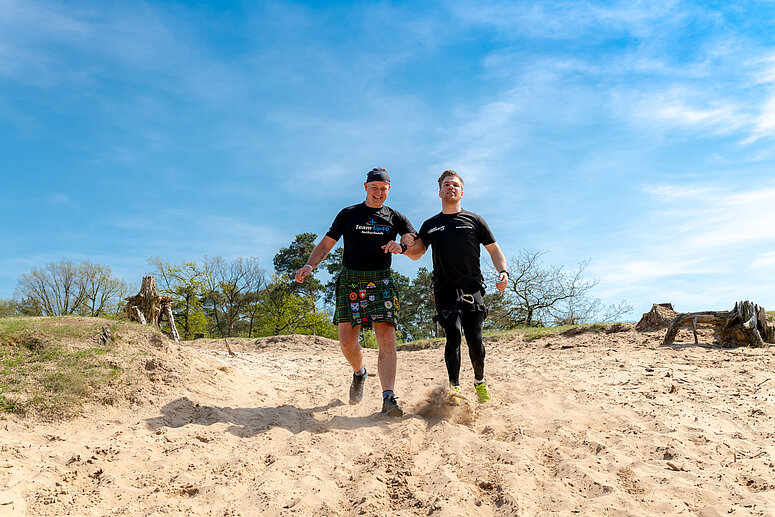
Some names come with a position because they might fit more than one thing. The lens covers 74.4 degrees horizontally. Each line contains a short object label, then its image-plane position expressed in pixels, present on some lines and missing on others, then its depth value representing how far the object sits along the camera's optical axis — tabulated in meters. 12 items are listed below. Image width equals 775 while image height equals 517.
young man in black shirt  5.20
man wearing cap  5.24
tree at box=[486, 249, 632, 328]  24.86
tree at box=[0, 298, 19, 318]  30.65
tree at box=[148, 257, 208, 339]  30.36
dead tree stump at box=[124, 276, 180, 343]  9.30
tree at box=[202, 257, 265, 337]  34.06
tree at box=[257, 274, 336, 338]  32.25
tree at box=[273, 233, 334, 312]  35.69
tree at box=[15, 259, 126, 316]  28.51
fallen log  9.35
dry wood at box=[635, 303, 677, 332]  11.62
